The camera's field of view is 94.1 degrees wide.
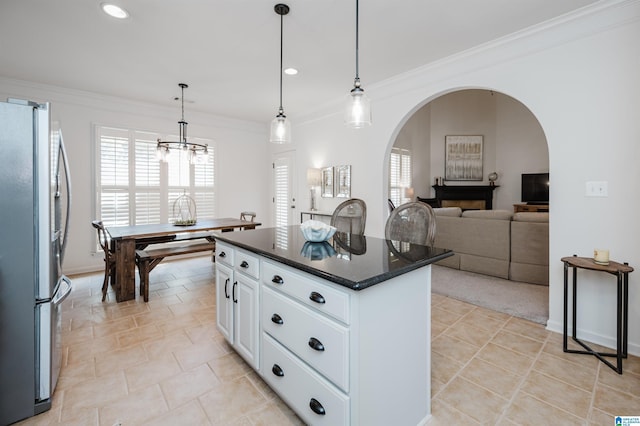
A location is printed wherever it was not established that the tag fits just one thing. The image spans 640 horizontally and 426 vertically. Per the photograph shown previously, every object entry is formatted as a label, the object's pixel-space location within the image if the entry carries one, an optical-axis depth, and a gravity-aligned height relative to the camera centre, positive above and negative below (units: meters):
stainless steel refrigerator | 1.56 -0.27
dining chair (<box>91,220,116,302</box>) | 3.53 -0.64
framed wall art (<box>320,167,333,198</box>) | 5.14 +0.45
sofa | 3.77 -0.46
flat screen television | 6.77 +0.49
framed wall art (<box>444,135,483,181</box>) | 7.61 +1.33
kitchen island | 1.28 -0.59
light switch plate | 2.39 +0.17
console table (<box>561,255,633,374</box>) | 2.07 -0.67
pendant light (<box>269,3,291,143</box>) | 2.38 +0.65
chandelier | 3.89 +0.75
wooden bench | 3.43 -0.60
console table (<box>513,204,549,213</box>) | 6.43 +0.02
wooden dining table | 3.43 -0.44
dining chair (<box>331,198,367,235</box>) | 3.18 -0.09
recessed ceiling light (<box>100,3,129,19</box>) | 2.40 +1.63
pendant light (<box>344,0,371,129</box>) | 1.95 +0.67
